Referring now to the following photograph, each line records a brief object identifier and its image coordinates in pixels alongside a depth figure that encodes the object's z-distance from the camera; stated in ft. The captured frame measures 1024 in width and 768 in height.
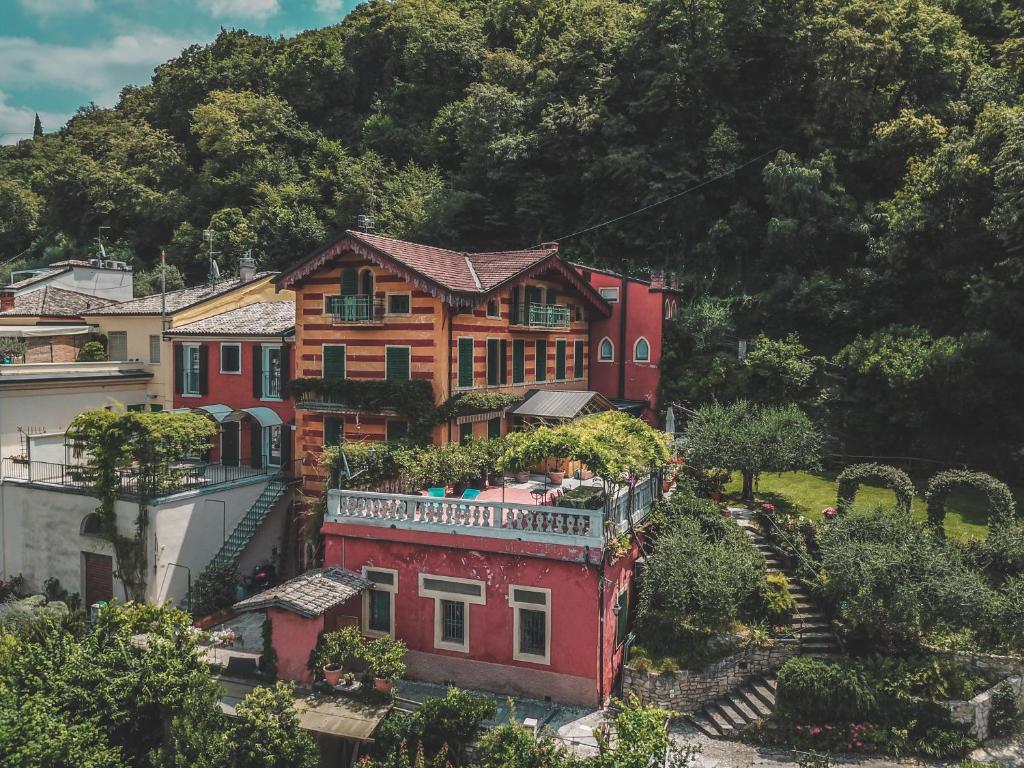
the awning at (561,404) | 80.02
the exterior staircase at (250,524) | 71.72
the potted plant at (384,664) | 48.24
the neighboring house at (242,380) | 85.15
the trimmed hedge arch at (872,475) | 63.13
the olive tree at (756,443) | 71.56
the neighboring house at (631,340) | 103.91
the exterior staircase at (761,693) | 51.03
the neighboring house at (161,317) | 96.84
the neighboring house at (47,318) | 107.45
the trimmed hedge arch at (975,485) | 60.13
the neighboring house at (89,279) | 131.54
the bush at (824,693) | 49.16
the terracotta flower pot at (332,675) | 49.21
